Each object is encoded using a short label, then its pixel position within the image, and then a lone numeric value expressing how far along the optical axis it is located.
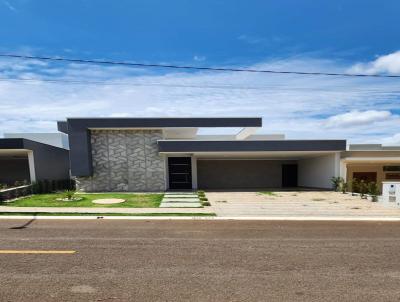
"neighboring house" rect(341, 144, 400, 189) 21.58
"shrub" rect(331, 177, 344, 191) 18.09
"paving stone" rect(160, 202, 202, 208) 12.62
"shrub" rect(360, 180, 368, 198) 16.15
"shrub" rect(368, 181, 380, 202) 16.03
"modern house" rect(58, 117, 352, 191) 16.67
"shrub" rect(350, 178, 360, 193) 17.64
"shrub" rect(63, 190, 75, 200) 13.98
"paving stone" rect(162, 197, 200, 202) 14.36
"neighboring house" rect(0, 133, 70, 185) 15.95
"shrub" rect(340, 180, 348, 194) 17.55
